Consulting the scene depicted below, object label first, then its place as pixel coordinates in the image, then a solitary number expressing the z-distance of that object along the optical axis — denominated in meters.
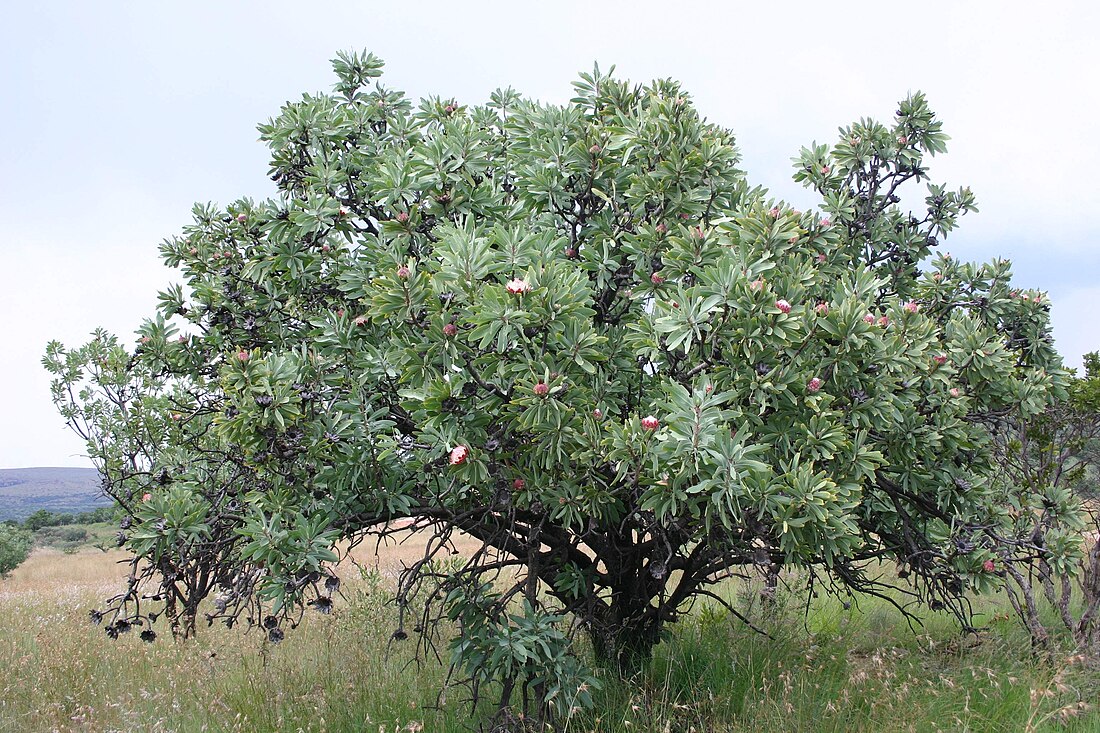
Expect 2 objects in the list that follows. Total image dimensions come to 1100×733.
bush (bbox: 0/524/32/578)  22.44
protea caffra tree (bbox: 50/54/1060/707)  3.92
